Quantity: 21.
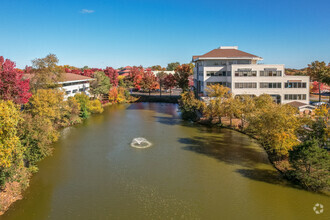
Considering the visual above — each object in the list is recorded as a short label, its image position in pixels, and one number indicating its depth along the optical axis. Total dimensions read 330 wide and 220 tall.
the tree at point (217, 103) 34.12
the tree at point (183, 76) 62.48
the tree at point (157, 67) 149.43
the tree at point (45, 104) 30.66
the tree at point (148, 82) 70.06
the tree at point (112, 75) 69.81
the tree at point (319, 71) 44.41
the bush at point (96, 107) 47.91
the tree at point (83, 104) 43.12
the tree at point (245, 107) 30.27
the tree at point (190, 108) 41.56
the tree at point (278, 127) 20.02
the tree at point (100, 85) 58.03
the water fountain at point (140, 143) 27.73
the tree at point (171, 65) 144.34
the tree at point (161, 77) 71.94
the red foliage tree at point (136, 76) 72.06
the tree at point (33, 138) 20.31
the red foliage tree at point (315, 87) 65.38
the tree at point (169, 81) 65.75
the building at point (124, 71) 118.34
